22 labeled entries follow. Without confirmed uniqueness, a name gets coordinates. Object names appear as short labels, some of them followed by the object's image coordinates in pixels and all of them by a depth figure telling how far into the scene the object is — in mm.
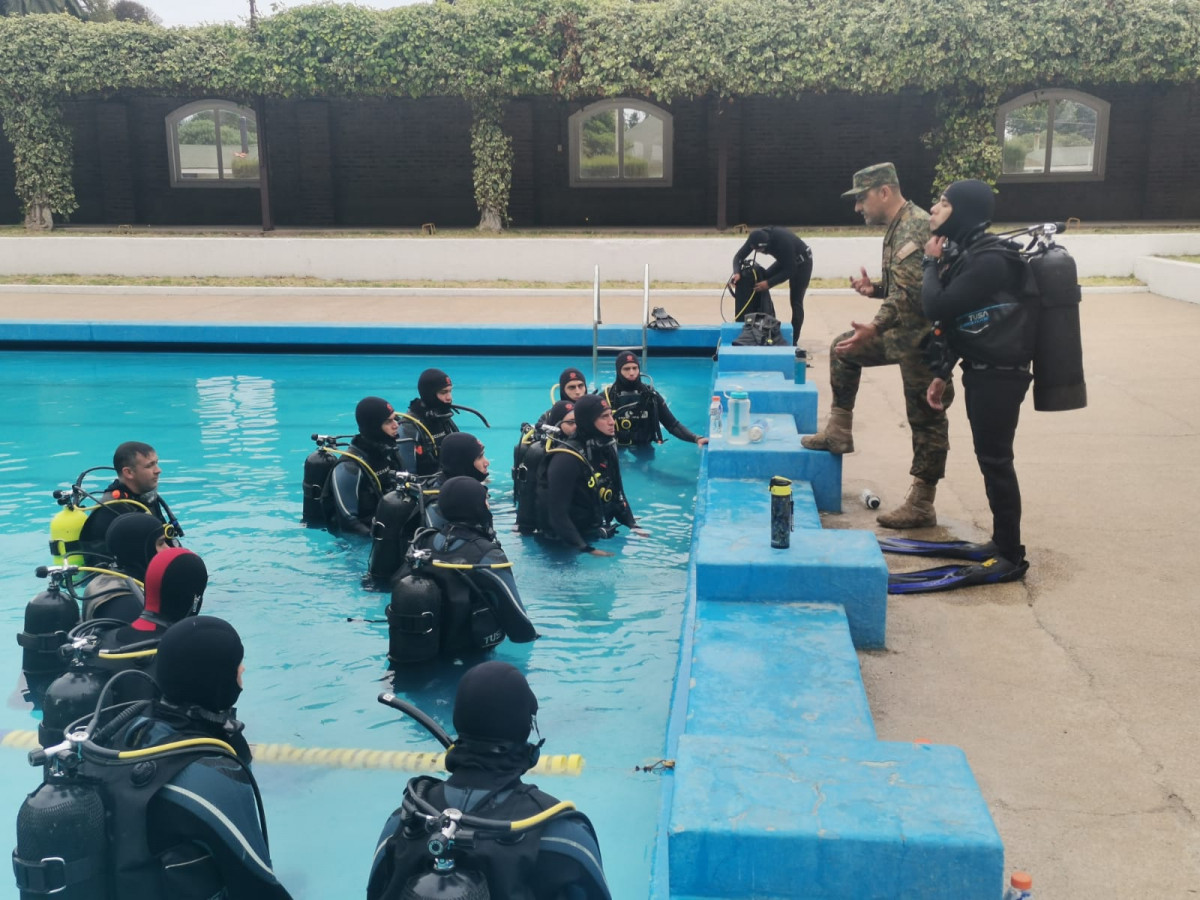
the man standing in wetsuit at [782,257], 11883
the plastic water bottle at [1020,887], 2572
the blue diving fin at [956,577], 5047
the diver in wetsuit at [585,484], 6773
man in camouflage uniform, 5801
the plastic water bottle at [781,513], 4508
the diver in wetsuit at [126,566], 4484
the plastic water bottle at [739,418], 6324
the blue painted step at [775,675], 3438
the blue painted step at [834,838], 2611
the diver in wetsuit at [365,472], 7072
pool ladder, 11633
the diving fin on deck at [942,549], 5301
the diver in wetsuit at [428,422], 7520
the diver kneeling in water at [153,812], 2797
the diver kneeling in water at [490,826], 2498
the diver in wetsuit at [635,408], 8938
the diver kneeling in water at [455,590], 4965
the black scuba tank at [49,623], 4812
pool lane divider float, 4840
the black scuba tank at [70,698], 4020
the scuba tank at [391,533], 6102
